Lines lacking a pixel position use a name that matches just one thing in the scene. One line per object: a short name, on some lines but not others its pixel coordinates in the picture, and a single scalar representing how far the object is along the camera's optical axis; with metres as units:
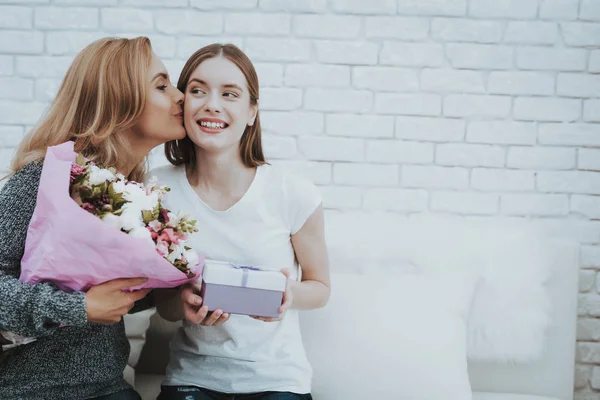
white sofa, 2.02
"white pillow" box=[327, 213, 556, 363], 2.00
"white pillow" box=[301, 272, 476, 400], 1.78
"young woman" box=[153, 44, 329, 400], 1.63
